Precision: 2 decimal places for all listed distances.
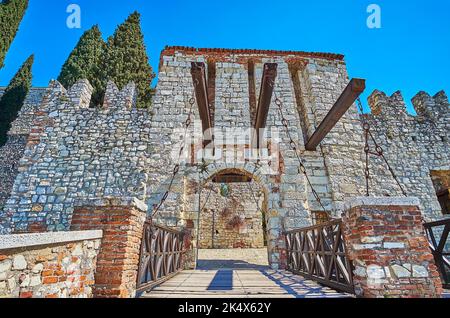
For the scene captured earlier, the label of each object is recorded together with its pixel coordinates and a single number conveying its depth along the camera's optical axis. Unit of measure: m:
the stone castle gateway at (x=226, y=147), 6.70
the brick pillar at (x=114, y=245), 2.64
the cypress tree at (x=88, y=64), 12.33
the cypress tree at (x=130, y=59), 12.63
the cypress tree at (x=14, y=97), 13.02
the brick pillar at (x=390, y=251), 2.68
